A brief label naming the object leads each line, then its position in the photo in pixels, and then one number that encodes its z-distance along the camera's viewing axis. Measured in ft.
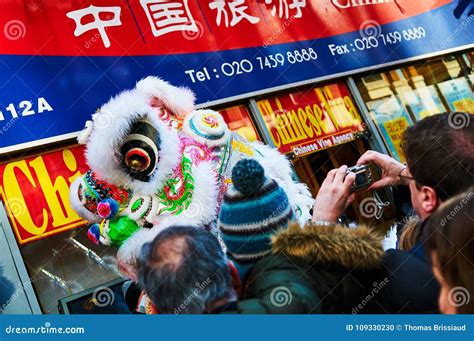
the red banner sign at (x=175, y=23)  11.46
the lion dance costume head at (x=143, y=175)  8.95
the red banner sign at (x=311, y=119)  13.80
